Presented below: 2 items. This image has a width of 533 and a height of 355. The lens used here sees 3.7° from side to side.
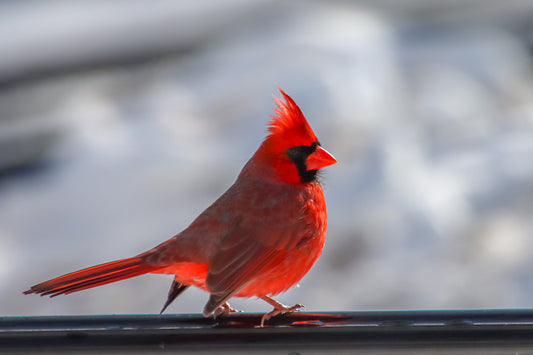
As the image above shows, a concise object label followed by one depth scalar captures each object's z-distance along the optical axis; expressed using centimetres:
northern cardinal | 432
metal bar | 421
